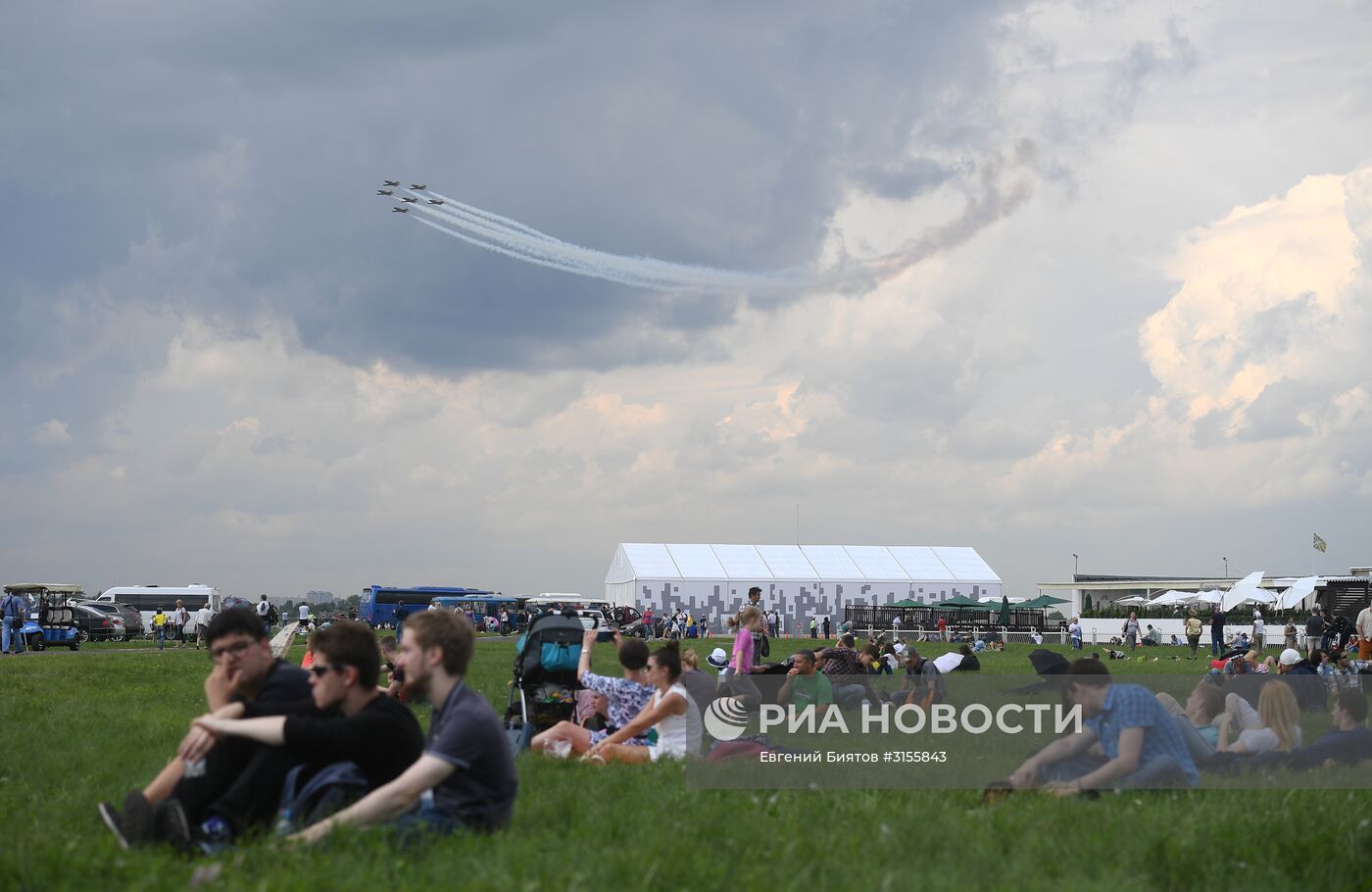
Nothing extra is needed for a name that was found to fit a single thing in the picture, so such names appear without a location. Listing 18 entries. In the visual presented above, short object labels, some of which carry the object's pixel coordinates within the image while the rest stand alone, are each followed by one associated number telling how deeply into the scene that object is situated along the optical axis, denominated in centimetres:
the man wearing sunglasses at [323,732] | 573
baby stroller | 1167
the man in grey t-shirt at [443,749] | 580
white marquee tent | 5638
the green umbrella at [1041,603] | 5506
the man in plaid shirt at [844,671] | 1628
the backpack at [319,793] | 592
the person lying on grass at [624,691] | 1062
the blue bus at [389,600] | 6950
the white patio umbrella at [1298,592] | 4544
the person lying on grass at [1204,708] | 1098
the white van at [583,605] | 4506
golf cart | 3775
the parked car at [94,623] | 4694
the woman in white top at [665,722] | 1006
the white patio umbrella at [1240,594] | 4927
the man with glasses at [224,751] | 580
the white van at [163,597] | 6512
